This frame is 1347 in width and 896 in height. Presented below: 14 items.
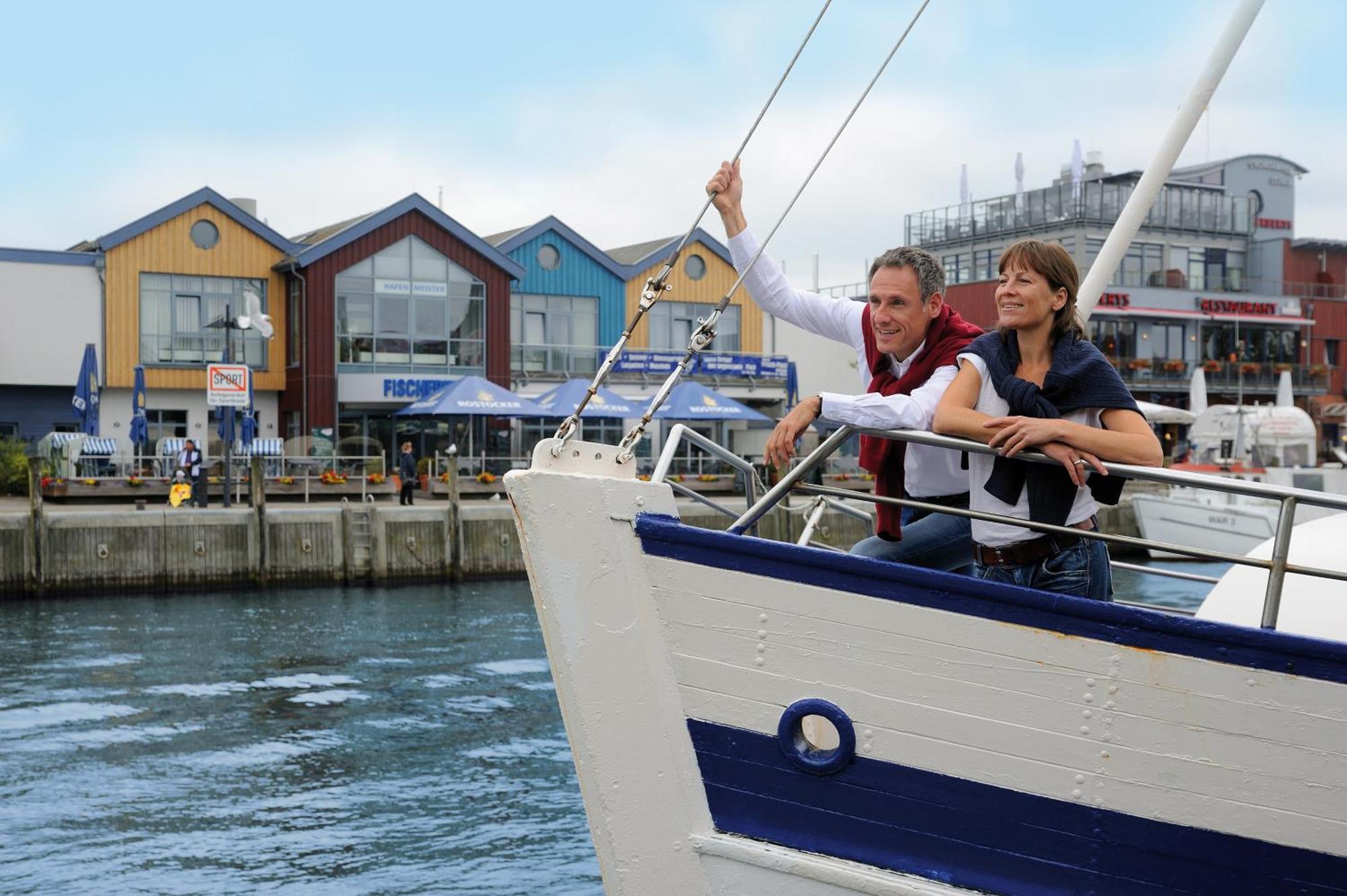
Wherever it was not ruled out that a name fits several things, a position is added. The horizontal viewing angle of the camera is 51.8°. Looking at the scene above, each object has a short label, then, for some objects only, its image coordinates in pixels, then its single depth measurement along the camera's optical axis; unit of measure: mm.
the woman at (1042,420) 3516
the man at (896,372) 3752
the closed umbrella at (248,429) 31203
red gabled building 35906
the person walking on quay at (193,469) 24078
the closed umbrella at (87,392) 29094
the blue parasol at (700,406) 29625
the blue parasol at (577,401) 28906
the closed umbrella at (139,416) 27828
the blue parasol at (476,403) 29641
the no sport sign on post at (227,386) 23531
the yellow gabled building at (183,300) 35156
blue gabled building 40000
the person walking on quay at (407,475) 26031
